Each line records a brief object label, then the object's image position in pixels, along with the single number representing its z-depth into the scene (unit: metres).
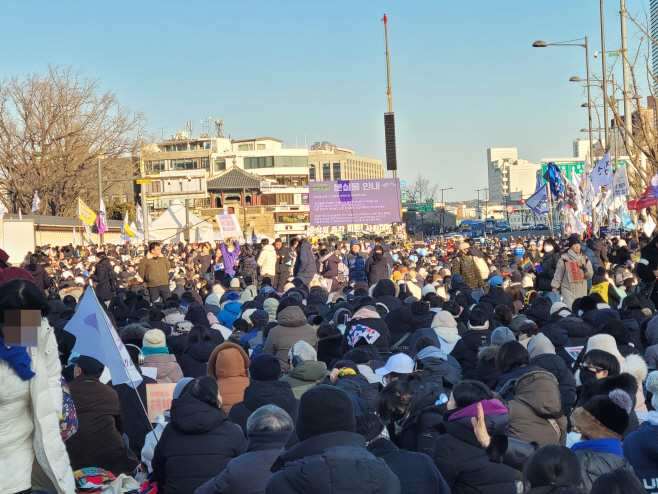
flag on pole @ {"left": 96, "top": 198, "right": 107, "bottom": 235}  36.84
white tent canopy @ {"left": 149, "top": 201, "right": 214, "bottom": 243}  48.25
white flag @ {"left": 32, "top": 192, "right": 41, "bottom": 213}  39.56
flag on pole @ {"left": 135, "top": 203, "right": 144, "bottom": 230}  46.27
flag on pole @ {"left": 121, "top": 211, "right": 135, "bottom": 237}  41.93
